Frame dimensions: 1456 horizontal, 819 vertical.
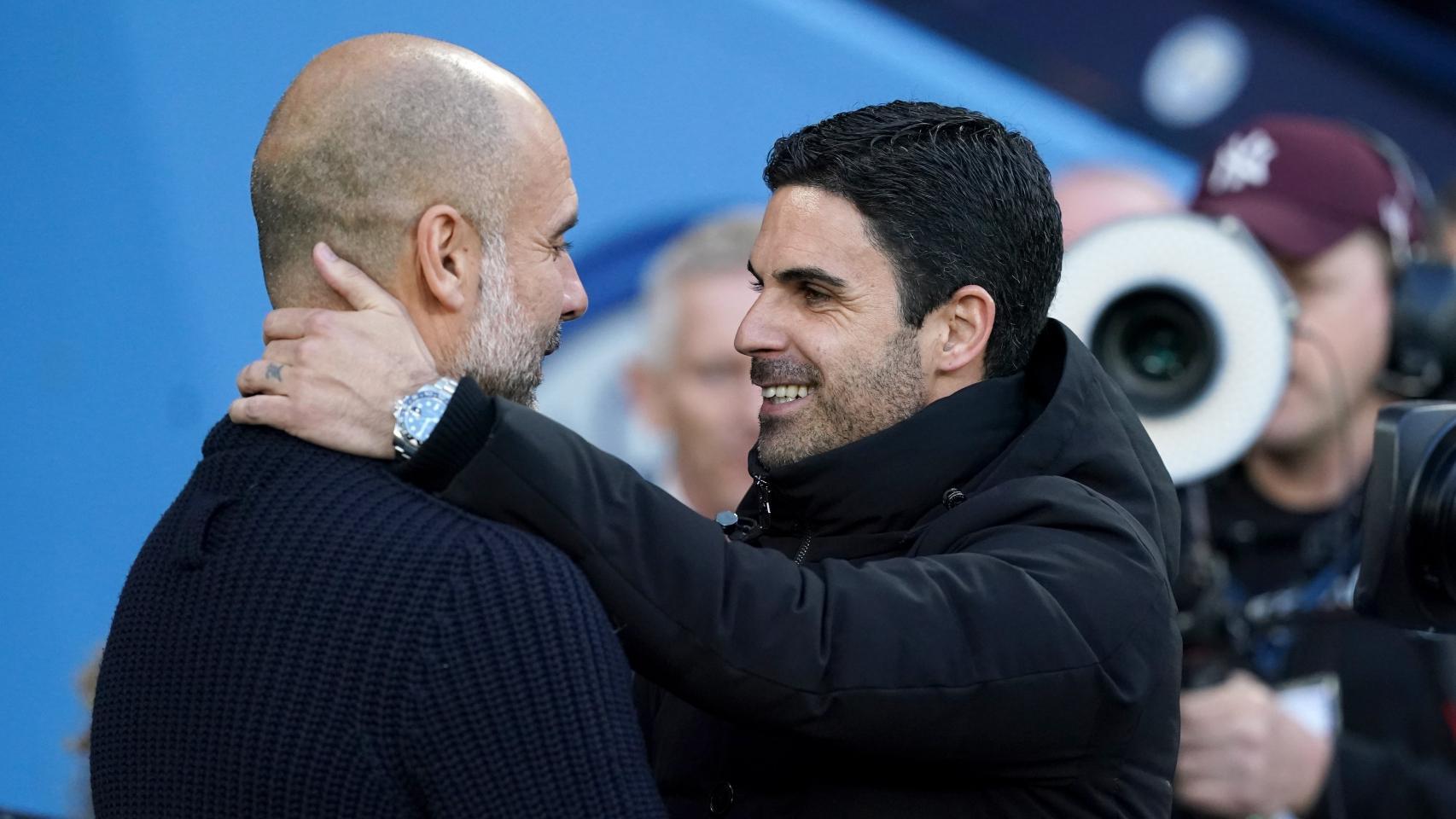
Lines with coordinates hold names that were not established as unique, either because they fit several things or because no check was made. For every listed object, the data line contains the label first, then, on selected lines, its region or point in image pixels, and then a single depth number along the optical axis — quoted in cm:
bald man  995
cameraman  1085
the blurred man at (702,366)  1222
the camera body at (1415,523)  1028
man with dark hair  1001
